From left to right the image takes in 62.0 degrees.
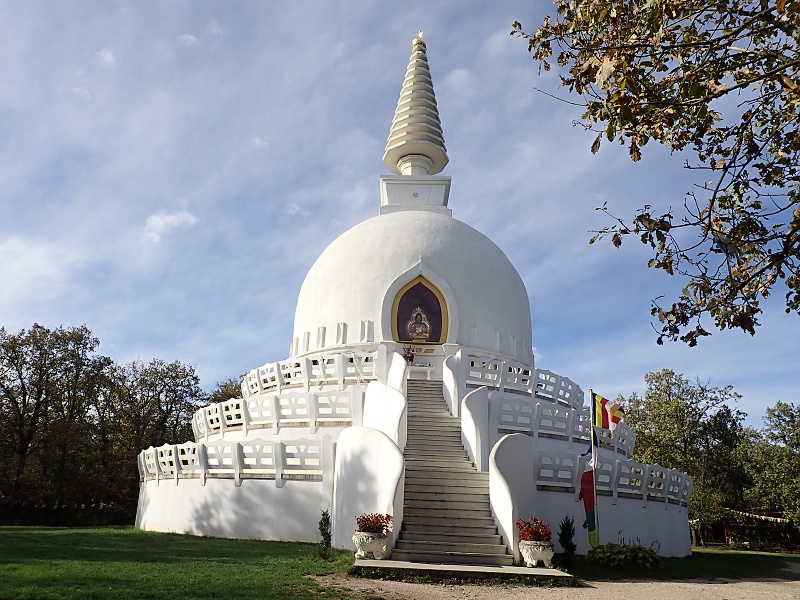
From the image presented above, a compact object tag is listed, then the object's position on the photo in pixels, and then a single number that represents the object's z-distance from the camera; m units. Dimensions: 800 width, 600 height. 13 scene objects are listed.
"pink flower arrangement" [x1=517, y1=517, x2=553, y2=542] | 11.47
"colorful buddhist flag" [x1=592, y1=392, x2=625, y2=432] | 14.38
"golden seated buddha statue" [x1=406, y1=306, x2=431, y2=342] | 22.59
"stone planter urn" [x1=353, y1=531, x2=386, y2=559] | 11.09
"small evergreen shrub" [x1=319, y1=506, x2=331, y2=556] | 12.68
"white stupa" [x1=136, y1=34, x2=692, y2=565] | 12.89
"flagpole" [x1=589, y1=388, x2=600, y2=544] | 13.54
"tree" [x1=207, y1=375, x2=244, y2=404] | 36.31
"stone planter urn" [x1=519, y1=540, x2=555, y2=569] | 11.31
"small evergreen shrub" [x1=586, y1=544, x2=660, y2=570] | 12.52
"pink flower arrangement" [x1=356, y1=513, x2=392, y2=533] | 11.22
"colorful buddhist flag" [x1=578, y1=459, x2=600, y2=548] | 13.25
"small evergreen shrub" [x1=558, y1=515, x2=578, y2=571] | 12.70
